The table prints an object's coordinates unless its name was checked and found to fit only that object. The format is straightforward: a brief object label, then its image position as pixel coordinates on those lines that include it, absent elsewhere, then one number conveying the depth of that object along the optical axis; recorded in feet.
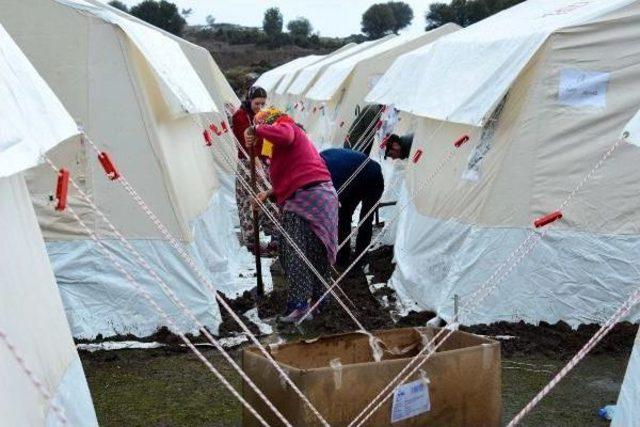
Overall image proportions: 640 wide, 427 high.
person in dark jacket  25.40
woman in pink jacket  19.60
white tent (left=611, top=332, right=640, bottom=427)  10.52
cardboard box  11.84
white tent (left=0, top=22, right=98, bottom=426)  8.29
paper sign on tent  18.56
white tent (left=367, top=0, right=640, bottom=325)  18.48
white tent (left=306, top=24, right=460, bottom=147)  46.11
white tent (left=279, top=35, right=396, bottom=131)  59.52
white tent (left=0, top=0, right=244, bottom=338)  18.45
